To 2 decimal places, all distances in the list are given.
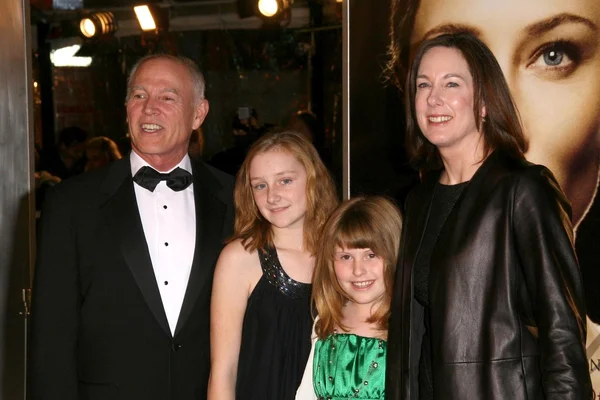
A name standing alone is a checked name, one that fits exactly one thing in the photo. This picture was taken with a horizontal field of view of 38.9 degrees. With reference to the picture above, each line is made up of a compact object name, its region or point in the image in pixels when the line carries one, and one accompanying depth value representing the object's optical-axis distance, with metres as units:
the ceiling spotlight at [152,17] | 4.30
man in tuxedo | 2.72
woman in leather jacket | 2.05
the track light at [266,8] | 4.19
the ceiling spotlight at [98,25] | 4.33
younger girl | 2.65
